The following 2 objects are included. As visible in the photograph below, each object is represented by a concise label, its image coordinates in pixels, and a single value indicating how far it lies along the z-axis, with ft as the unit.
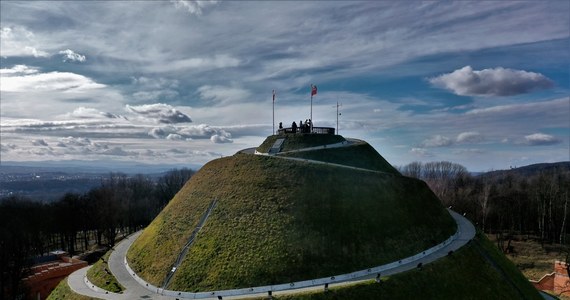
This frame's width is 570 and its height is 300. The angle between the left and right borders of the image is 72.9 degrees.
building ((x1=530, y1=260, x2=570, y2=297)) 159.45
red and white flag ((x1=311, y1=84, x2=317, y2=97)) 165.37
